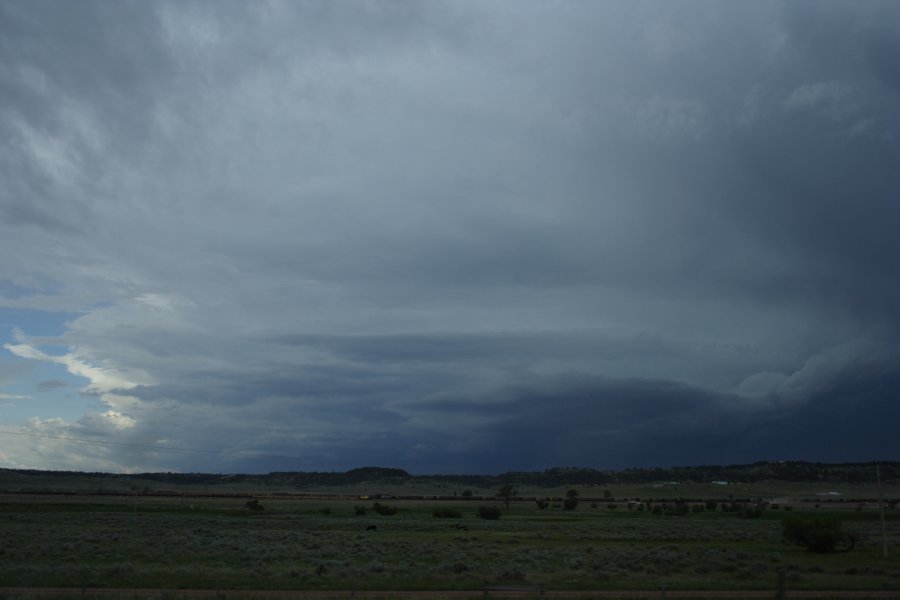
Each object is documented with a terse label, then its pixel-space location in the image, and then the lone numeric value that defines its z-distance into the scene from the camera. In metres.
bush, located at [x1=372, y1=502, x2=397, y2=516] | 93.93
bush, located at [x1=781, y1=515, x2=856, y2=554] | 46.72
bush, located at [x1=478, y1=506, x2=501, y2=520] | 85.06
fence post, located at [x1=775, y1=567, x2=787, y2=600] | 24.75
